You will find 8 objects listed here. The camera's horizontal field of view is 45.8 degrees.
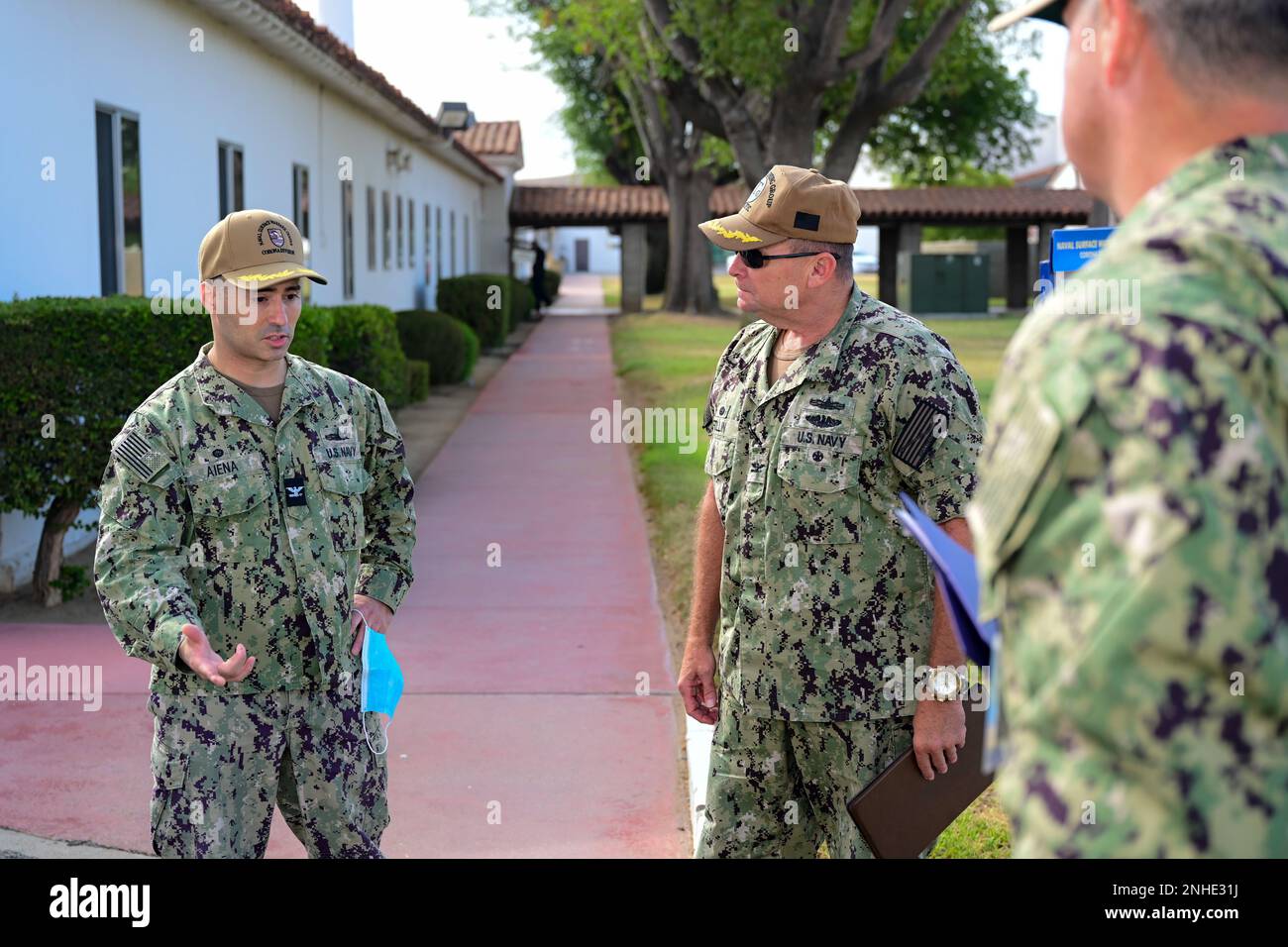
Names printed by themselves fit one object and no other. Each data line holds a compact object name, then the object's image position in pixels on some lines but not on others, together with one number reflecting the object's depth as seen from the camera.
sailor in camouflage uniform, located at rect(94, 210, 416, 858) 3.44
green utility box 38.47
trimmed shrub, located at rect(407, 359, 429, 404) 18.58
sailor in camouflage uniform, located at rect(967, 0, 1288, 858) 1.29
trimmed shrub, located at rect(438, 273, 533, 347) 27.41
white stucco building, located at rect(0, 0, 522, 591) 9.06
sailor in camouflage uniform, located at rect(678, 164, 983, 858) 3.38
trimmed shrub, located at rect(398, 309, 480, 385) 21.02
